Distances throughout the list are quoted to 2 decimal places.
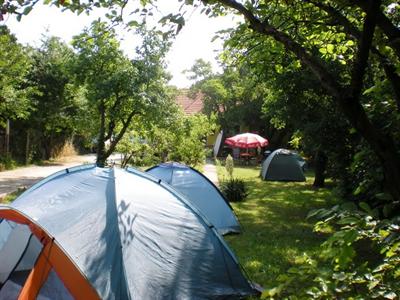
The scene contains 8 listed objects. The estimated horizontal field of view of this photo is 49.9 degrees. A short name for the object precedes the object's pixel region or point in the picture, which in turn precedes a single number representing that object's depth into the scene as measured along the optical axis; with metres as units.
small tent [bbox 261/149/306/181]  18.66
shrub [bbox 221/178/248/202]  12.44
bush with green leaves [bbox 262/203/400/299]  1.67
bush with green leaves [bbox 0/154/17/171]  17.84
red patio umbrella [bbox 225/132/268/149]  24.23
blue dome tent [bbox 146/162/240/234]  8.46
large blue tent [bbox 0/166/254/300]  4.20
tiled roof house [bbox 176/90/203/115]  37.84
